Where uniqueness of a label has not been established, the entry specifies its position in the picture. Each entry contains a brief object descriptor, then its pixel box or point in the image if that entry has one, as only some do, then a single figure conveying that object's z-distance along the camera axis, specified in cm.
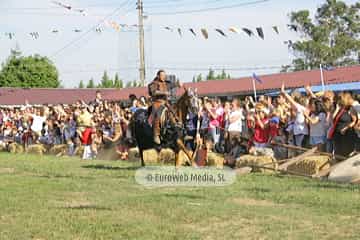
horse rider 1595
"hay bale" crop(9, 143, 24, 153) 2940
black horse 1591
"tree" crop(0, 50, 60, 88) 8719
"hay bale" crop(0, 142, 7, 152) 3098
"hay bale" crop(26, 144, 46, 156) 2765
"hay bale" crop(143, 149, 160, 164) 1995
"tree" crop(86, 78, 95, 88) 9775
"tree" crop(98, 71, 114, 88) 9900
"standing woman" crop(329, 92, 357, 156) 1534
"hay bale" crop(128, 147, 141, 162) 2133
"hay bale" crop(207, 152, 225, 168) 1772
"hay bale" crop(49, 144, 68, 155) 2660
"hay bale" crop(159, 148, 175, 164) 1962
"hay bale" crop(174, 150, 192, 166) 1594
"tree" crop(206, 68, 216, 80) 8444
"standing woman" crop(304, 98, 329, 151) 1633
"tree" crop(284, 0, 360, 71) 5991
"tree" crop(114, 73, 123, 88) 9862
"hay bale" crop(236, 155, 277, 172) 1625
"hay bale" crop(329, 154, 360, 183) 1360
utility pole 4666
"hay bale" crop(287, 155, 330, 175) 1491
